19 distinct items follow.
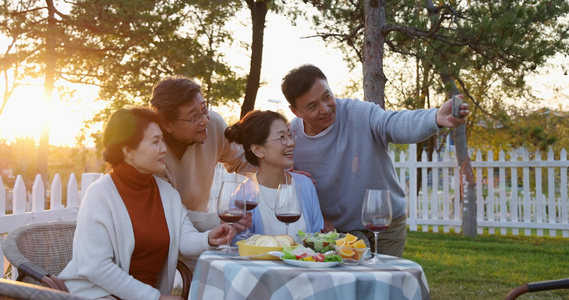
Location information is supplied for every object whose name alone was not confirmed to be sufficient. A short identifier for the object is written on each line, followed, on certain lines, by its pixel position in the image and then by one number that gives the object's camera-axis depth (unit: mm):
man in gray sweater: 3326
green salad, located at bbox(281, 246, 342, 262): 2154
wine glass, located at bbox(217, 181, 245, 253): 2439
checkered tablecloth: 1938
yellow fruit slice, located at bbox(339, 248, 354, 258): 2264
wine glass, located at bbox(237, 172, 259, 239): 2562
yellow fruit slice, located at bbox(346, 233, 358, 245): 2318
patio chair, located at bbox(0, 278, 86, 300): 1117
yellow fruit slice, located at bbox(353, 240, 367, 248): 2305
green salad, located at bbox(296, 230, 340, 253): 2371
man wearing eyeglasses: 3189
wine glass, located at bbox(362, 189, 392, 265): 2268
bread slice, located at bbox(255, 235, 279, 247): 2373
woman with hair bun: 2998
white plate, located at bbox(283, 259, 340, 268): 2092
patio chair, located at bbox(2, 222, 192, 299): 2674
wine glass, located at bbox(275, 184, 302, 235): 2434
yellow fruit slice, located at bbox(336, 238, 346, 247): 2314
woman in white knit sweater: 2645
